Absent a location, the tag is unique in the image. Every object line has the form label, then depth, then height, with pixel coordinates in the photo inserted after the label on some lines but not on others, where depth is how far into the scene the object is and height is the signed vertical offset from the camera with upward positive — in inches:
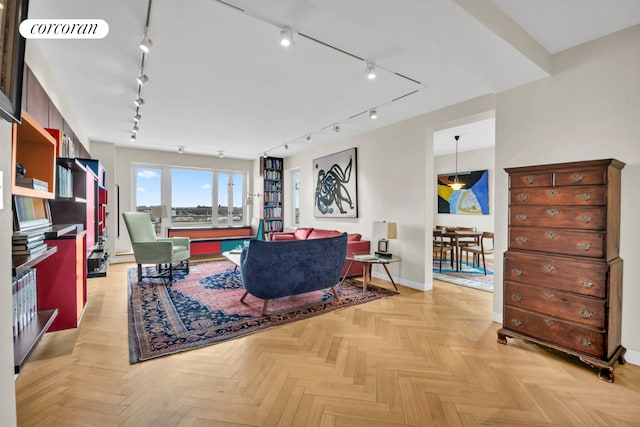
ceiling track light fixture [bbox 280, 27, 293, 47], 84.4 +52.4
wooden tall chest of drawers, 82.0 -14.5
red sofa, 191.0 -21.4
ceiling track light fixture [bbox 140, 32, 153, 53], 87.2 +51.7
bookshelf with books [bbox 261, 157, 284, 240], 299.6 +19.6
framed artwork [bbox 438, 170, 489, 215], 260.2 +18.4
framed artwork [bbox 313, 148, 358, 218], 215.5 +21.7
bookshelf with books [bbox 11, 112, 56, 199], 72.9 +15.1
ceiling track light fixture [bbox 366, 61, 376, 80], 106.5 +53.8
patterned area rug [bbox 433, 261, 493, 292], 177.3 -43.4
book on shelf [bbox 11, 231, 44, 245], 57.4 -5.7
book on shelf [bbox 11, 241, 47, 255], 56.9 -8.2
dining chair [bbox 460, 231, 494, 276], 209.8 -26.9
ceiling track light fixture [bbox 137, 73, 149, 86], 111.9 +52.7
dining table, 217.6 -16.4
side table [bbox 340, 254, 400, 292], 157.8 -26.1
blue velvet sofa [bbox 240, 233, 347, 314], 118.8 -23.2
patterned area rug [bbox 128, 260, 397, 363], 102.0 -44.9
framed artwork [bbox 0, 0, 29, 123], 36.8 +21.2
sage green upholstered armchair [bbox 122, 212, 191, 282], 175.9 -22.2
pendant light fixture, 239.9 +24.0
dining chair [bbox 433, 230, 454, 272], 217.5 -25.2
